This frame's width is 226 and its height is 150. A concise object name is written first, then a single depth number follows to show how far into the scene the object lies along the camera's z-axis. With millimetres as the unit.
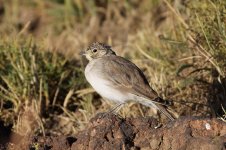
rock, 10430
